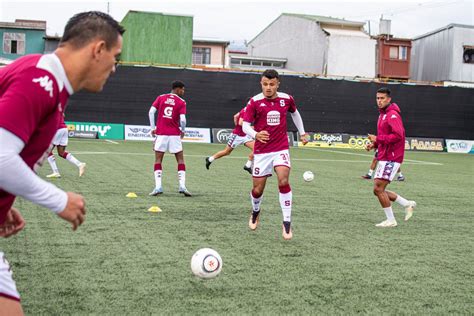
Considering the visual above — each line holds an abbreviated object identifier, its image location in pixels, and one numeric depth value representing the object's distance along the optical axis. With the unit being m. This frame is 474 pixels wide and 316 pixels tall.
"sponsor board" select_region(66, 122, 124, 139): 29.52
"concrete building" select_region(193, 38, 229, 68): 55.09
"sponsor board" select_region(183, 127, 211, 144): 30.72
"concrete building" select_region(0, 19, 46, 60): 49.53
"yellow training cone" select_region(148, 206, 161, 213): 9.26
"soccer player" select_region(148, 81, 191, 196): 11.81
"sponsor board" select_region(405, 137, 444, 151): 32.94
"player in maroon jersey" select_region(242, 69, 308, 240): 8.07
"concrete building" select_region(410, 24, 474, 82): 49.97
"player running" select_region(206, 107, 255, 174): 15.78
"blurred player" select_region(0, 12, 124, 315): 2.46
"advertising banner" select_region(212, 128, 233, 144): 31.00
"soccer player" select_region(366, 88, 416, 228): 9.10
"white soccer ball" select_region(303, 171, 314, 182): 14.48
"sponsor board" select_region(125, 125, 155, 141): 30.17
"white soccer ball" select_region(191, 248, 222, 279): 5.25
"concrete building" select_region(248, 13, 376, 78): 50.41
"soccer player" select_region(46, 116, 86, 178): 13.30
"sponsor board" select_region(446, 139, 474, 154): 33.41
